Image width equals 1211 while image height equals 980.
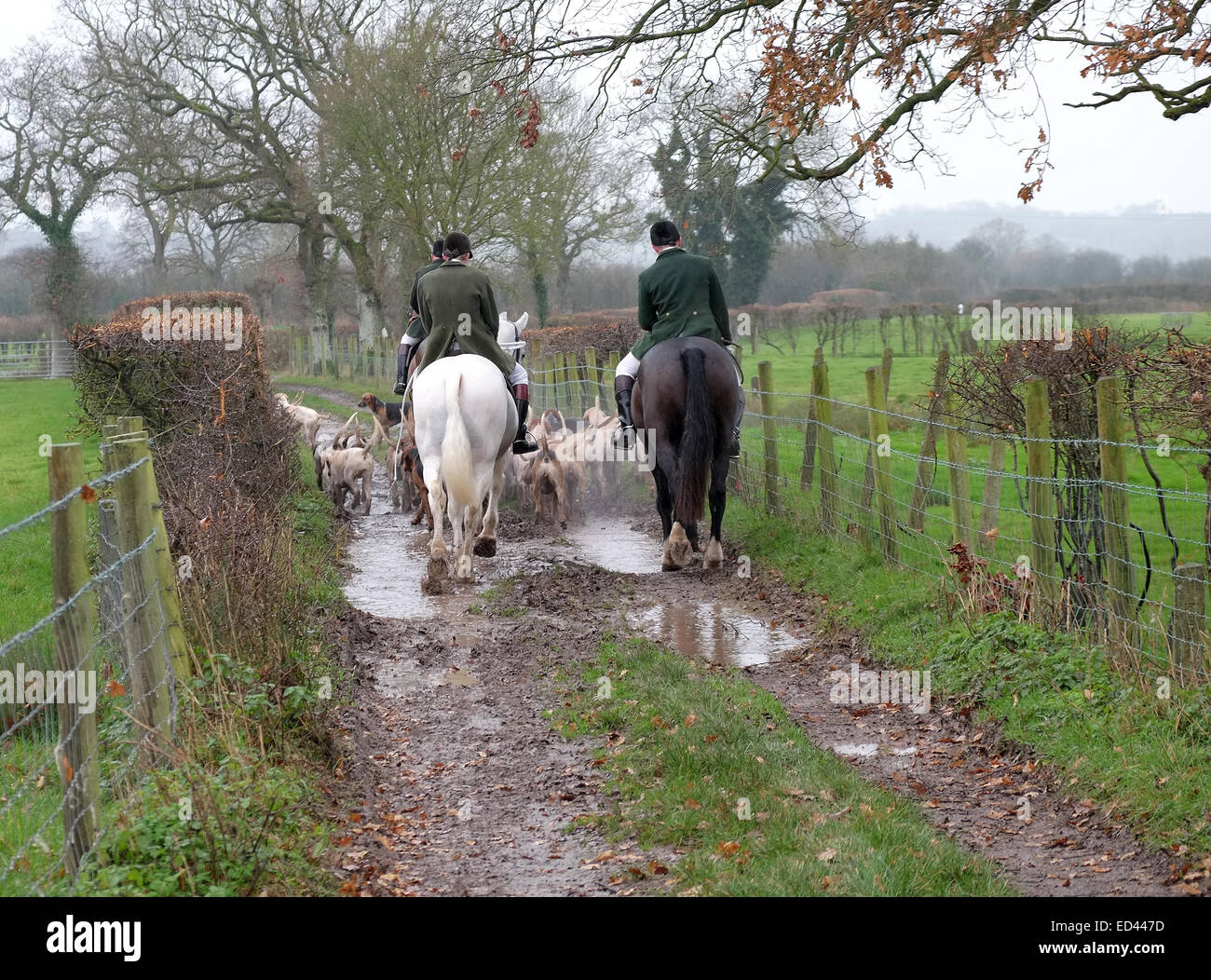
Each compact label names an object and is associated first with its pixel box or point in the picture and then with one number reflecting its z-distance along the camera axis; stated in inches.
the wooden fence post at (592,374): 701.3
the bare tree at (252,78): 1347.2
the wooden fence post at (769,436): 473.1
